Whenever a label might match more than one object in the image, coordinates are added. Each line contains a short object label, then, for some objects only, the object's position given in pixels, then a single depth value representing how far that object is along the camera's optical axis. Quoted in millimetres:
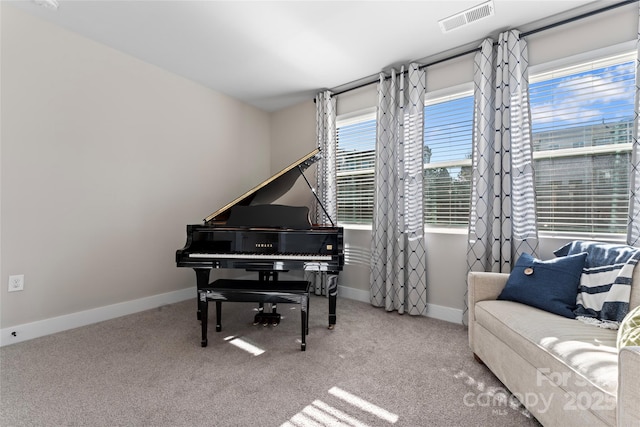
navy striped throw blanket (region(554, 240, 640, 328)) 1515
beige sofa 914
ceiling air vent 2137
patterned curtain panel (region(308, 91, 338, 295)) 3633
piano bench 2141
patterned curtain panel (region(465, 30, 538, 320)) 2371
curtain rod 2066
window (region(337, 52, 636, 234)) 2137
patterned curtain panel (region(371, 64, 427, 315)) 2926
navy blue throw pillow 1663
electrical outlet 2230
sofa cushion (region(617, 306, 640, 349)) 1101
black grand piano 2324
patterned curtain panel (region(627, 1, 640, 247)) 1939
